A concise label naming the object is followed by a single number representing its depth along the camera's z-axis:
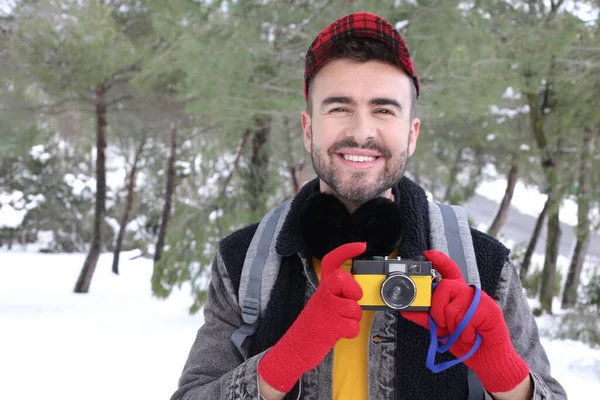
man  1.35
